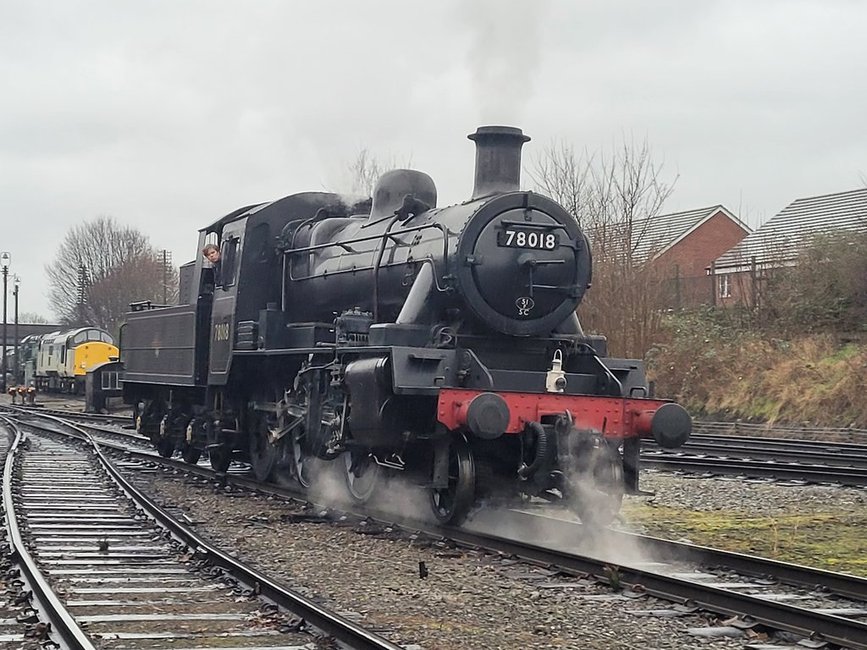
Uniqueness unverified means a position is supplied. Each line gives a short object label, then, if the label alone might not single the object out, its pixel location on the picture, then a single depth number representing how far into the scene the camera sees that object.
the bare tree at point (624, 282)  27.08
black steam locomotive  9.23
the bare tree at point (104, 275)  65.56
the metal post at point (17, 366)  61.00
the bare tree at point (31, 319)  126.25
